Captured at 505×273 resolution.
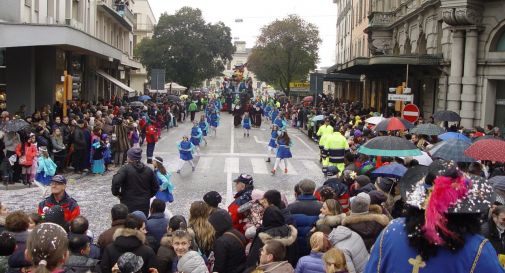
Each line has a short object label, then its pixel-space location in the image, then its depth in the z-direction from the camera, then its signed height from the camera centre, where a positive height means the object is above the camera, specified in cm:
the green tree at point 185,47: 6819 +407
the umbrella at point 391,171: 932 -119
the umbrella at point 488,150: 1016 -92
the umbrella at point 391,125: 1559 -86
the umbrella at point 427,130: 1564 -96
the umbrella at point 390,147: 1120 -102
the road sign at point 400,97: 2045 -21
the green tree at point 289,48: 6406 +402
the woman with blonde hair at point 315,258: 550 -150
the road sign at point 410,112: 1966 -66
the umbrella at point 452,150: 1061 -99
